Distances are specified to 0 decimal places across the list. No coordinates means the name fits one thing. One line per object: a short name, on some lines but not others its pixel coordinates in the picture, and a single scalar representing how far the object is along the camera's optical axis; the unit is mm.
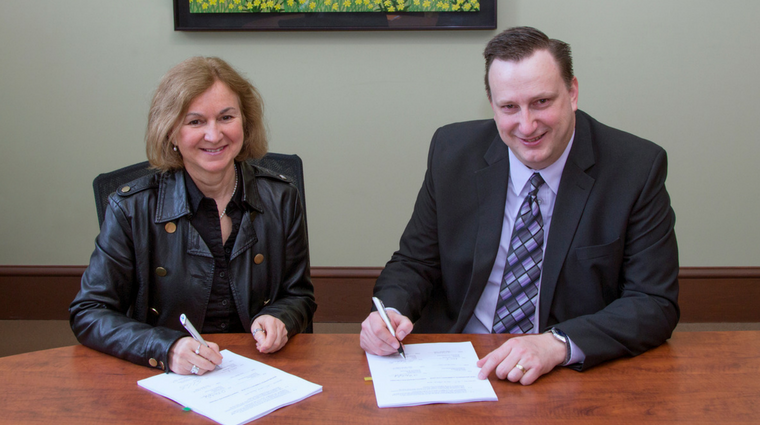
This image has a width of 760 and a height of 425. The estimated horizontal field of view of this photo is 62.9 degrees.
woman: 1637
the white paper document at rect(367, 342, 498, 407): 1178
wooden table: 1114
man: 1580
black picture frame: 3066
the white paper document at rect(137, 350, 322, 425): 1137
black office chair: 1748
